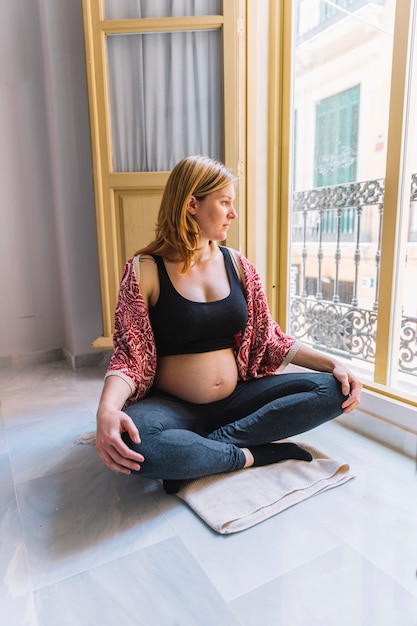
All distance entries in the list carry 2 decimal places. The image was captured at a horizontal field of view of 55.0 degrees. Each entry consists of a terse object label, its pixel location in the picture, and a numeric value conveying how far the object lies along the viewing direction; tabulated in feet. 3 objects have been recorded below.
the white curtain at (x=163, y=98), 5.90
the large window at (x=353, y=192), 4.65
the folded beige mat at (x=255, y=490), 3.16
